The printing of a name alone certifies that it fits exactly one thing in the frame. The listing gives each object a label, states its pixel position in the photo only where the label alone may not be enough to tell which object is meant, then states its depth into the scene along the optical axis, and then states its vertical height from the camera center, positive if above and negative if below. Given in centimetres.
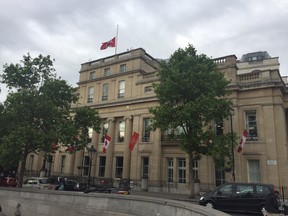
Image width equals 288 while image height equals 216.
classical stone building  2714 +475
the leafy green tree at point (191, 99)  2252 +615
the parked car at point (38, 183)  2783 -130
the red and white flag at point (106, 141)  2956 +311
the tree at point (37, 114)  2217 +457
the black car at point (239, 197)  1478 -106
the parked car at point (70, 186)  2567 -131
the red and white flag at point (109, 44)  3897 +1697
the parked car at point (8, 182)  3456 -149
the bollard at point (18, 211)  1808 -256
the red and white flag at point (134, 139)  2983 +344
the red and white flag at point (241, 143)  2508 +287
